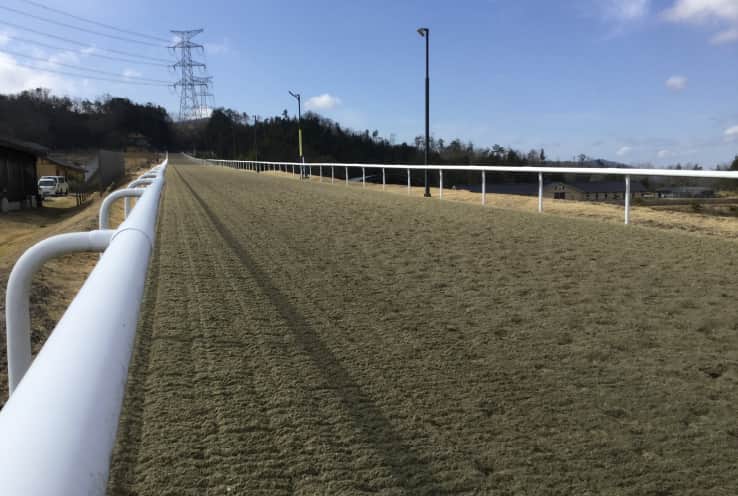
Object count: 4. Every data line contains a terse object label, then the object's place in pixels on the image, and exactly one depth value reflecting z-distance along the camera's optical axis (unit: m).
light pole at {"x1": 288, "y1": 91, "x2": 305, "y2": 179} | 35.86
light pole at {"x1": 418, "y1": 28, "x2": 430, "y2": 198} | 22.30
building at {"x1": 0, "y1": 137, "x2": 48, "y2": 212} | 32.91
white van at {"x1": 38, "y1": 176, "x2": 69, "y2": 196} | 50.62
